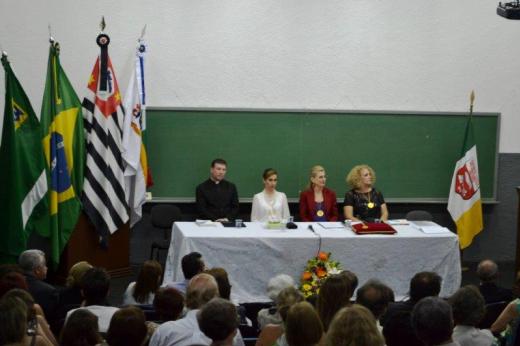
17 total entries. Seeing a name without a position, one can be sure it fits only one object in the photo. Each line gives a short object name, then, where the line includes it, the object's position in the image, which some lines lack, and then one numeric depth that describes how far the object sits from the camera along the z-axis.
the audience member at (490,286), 6.29
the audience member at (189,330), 4.53
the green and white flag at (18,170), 8.27
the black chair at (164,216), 9.37
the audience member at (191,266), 6.29
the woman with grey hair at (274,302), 5.43
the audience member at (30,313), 4.42
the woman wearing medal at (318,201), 9.39
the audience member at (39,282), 5.81
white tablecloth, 8.09
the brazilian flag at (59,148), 8.52
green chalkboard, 9.83
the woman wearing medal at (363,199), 9.34
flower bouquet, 8.01
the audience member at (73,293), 5.68
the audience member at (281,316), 4.75
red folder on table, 8.31
